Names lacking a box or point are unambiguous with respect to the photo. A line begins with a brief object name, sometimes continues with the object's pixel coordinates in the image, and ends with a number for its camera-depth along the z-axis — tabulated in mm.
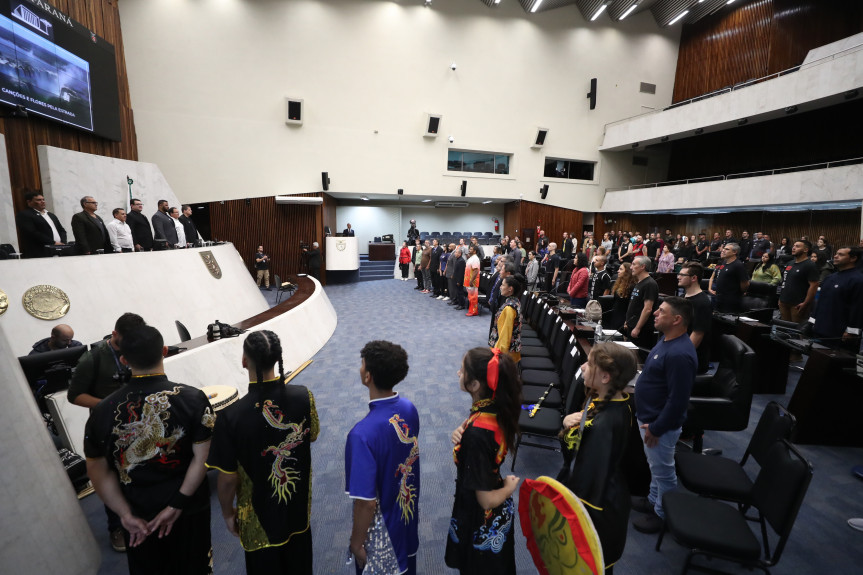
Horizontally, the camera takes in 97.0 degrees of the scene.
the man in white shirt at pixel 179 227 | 6703
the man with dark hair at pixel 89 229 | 4828
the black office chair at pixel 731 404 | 2840
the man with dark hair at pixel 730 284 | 4695
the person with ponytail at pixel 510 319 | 3498
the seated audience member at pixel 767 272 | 6230
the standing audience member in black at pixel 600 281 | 5953
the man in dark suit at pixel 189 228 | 7547
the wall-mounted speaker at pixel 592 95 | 15150
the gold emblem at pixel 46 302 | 3790
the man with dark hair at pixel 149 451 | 1455
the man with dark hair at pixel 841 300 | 3797
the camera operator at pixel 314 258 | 12047
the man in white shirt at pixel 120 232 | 5527
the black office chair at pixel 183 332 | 4434
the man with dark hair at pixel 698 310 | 3059
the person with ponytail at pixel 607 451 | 1551
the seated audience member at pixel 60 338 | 2900
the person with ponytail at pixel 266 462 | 1455
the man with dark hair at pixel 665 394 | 2180
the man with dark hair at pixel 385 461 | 1417
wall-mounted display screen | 5773
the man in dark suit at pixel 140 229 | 6016
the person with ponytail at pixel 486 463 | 1442
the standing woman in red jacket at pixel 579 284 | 5841
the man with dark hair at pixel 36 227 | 4633
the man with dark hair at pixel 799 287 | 5051
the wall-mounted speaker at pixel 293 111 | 12138
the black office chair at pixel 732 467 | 2158
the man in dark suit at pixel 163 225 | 6547
